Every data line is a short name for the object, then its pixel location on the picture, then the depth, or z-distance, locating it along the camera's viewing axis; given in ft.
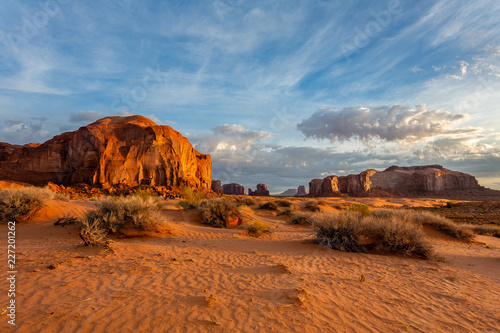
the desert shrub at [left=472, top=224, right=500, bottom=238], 46.81
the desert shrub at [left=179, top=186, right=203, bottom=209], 55.48
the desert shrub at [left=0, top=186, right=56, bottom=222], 29.40
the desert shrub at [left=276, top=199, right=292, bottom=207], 81.70
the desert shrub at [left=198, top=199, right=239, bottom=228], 44.63
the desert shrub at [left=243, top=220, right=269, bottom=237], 37.40
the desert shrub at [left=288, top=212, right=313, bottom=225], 53.78
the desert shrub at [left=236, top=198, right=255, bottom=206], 81.20
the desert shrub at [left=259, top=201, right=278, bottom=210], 72.55
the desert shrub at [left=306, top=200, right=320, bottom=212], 77.22
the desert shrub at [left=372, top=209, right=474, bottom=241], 38.15
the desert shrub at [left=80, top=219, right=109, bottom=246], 22.02
